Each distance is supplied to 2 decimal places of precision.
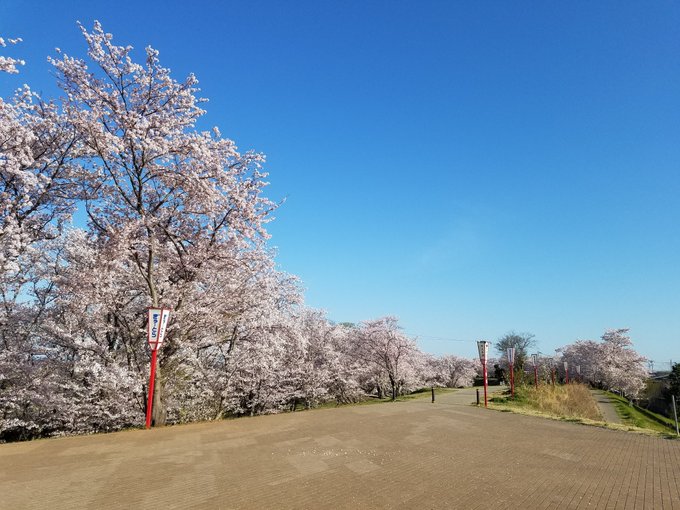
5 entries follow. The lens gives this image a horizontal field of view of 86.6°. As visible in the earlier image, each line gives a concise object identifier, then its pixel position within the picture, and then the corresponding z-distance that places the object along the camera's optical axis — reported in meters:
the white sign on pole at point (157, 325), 9.41
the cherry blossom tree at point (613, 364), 46.84
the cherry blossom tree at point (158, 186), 10.34
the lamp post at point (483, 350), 15.72
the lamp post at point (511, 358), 18.94
